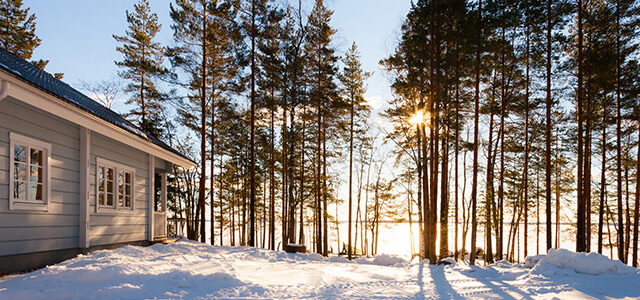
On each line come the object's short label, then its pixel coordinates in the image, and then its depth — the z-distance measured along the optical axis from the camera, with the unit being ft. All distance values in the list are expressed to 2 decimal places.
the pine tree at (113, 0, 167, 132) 66.69
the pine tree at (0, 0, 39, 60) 63.00
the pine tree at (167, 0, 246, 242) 52.85
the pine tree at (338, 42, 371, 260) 73.00
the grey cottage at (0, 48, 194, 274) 20.76
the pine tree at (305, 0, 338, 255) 61.87
